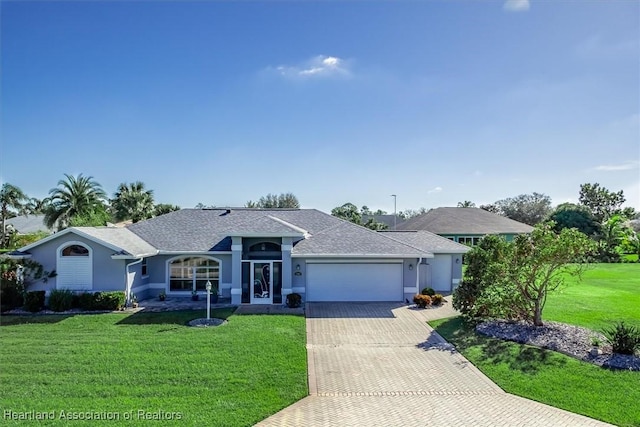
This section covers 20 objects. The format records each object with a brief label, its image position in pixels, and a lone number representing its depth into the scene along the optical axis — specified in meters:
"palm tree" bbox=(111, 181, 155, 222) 41.78
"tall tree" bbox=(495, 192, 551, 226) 80.19
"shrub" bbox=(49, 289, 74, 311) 18.97
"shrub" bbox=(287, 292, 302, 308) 20.16
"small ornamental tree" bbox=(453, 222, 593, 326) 14.71
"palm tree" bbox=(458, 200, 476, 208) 87.59
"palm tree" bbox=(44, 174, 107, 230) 43.44
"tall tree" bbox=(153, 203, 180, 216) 45.38
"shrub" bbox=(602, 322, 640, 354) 12.48
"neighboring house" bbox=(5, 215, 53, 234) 57.16
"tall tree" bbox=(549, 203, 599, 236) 49.97
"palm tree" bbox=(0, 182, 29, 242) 54.54
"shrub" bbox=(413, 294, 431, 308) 20.38
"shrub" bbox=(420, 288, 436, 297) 21.61
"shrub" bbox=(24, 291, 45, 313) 18.81
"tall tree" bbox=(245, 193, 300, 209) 80.19
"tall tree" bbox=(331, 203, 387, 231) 60.16
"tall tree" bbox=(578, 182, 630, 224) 69.12
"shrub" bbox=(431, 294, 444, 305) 21.05
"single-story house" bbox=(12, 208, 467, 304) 20.06
